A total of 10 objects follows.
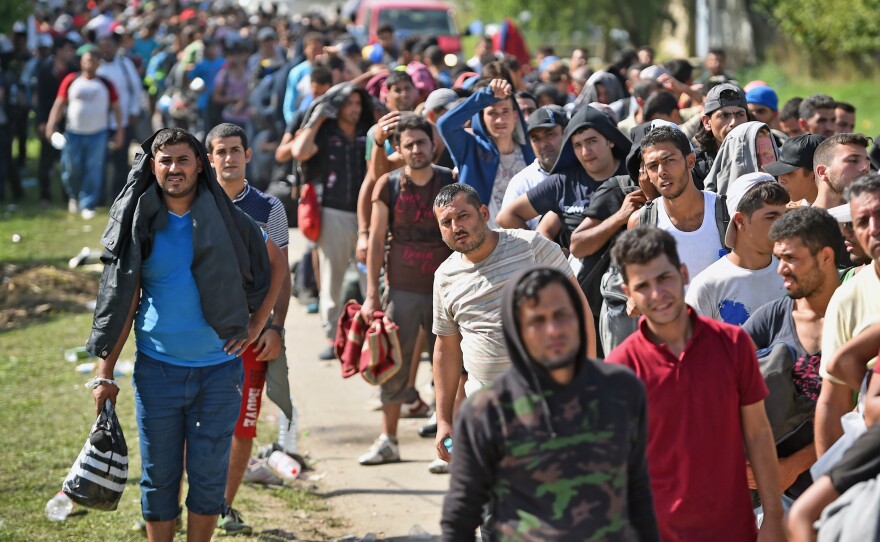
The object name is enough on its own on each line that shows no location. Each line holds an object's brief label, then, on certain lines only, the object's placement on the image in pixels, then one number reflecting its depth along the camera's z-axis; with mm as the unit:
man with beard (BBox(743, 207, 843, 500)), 9594
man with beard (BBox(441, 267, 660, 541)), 7477
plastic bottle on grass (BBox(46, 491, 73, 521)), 14391
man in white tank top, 12367
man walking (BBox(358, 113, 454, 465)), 16484
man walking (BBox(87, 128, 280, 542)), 11594
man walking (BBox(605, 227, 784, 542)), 8406
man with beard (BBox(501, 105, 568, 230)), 15844
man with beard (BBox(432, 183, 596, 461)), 12195
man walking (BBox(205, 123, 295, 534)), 13992
